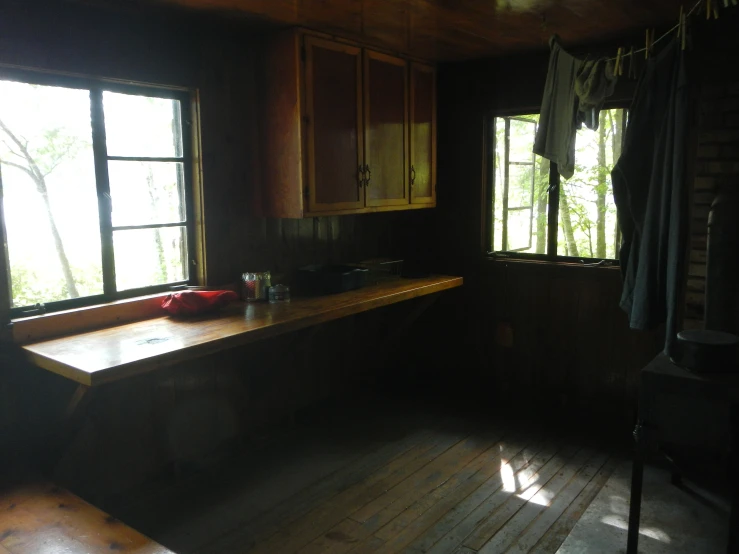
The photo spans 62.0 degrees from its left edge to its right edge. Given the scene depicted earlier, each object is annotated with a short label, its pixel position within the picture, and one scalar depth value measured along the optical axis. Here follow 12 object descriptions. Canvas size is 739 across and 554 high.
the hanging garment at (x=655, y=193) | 2.35
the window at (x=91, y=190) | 2.46
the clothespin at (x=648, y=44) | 2.47
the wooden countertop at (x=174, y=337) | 2.14
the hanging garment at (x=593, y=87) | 2.73
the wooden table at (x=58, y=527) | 1.81
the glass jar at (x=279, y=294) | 3.17
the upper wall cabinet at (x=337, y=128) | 3.06
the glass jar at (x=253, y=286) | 3.16
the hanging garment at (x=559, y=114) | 2.88
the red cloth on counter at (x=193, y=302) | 2.78
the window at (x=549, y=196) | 3.60
